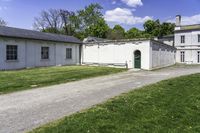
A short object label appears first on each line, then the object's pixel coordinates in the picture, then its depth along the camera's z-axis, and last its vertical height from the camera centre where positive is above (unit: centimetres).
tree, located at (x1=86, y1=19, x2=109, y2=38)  4167 +953
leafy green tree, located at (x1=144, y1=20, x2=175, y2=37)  4027 +988
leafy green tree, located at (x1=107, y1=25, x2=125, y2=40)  4322 +946
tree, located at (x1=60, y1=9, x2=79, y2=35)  4556 +1326
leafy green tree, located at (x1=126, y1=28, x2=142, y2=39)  4493 +954
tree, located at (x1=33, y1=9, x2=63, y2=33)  4535 +1298
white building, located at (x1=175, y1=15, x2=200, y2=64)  2812 +387
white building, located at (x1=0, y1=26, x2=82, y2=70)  1485 +171
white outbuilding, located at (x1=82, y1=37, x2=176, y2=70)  1734 +131
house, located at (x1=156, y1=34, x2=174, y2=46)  3205 +528
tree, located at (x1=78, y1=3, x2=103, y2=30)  4705 +1524
